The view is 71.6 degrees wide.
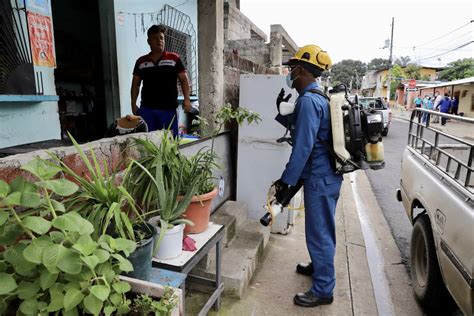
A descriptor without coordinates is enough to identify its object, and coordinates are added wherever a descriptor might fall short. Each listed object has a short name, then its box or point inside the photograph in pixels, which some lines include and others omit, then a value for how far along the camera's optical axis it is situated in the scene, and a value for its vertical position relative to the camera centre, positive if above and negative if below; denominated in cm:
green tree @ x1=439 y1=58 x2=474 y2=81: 3298 +305
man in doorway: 361 +15
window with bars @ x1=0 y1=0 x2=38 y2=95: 297 +40
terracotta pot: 222 -78
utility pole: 3583 +433
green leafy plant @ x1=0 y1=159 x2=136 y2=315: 106 -54
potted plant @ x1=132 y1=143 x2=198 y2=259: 189 -66
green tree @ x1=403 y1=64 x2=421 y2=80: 4209 +350
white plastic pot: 189 -84
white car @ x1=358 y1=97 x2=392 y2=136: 1320 -19
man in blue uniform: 252 -60
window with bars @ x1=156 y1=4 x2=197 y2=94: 561 +112
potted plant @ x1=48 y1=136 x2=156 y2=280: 153 -54
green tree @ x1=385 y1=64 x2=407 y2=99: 4212 +280
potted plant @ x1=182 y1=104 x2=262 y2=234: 223 -66
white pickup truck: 195 -82
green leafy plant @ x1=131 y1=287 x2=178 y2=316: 124 -78
